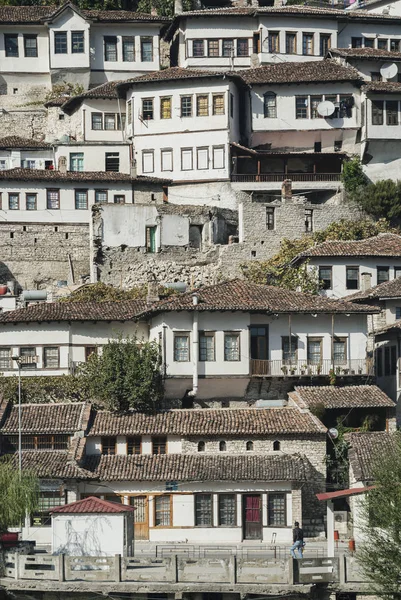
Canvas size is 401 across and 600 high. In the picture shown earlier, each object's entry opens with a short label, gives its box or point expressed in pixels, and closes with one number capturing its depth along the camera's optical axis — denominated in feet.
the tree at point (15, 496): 179.83
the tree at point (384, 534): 158.40
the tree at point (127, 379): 215.92
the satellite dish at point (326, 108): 294.25
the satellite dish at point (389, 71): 306.96
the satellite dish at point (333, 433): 210.59
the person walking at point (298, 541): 176.76
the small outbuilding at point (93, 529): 176.96
